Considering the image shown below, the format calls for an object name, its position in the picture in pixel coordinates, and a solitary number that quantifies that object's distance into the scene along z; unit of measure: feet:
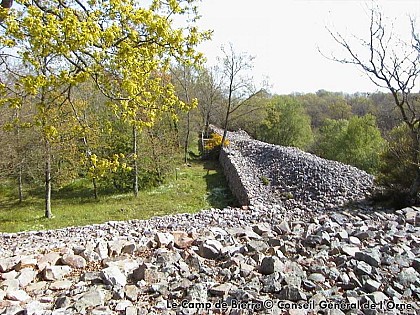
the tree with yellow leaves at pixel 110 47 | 10.69
